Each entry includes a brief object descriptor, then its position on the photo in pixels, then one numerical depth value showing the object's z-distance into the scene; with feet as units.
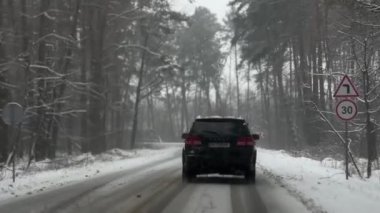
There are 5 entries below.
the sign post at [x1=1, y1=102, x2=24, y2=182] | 62.23
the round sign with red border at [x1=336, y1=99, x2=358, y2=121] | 55.47
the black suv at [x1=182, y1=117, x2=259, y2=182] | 58.13
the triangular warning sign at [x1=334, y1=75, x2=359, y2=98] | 56.33
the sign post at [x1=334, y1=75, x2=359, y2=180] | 55.57
